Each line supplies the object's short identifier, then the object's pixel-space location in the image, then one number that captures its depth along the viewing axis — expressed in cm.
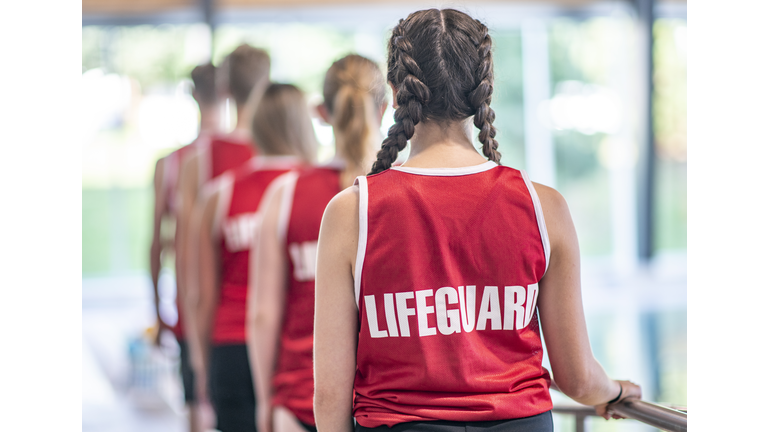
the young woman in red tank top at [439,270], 374
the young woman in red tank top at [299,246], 444
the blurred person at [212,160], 598
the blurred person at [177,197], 732
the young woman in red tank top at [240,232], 525
